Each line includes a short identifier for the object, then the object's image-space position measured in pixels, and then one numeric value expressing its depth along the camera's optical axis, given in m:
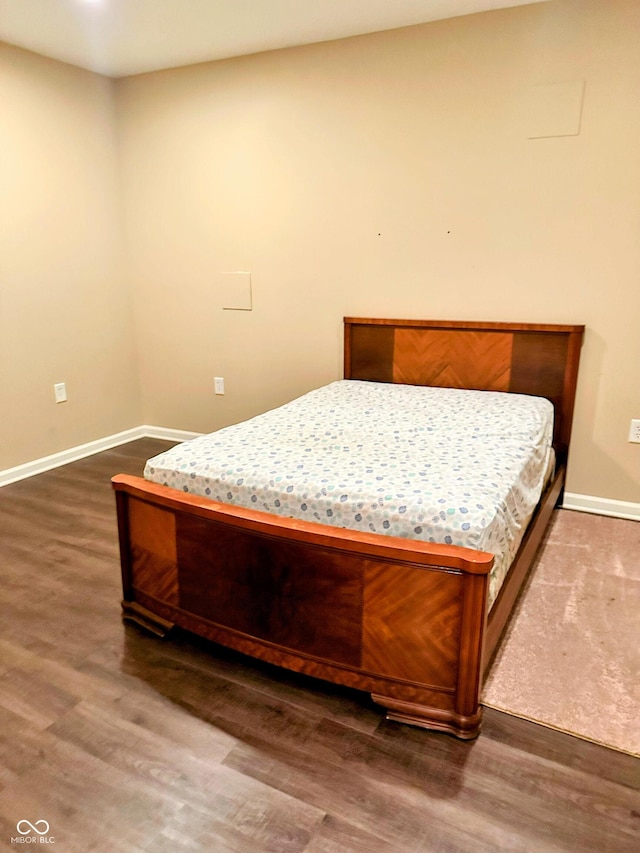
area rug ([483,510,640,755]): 1.62
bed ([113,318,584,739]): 1.48
